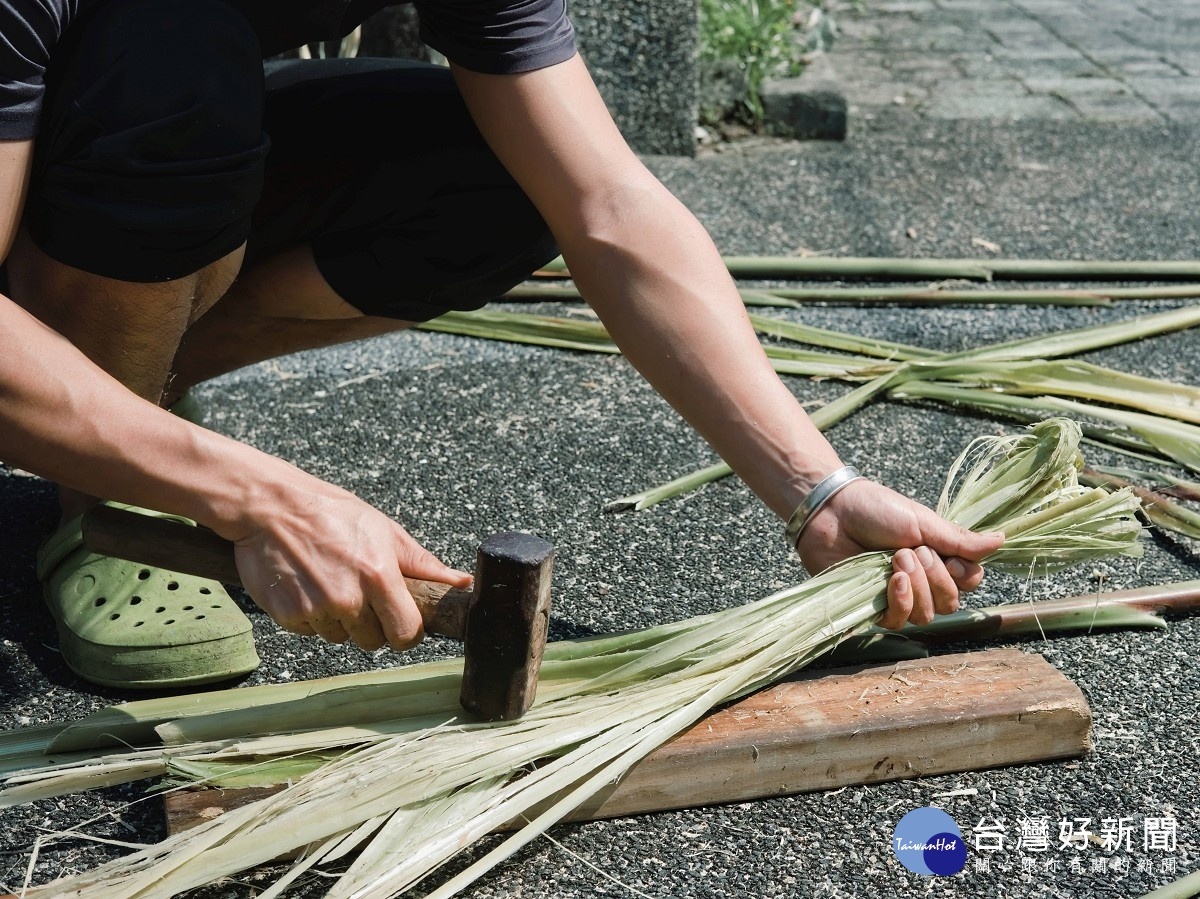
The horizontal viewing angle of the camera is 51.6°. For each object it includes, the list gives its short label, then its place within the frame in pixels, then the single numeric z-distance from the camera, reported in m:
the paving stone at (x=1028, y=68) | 5.86
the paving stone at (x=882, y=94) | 5.46
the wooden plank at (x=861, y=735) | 1.64
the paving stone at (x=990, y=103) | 5.25
